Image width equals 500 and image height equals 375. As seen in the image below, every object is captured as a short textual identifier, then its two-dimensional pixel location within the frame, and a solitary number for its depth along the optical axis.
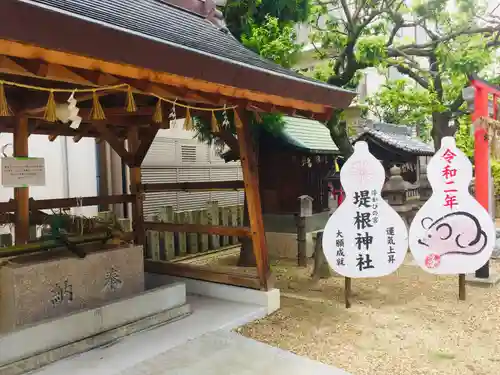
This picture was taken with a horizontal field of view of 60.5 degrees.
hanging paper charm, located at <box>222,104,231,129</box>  6.19
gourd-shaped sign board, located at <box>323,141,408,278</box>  5.14
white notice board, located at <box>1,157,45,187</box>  4.47
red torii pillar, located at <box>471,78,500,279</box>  6.58
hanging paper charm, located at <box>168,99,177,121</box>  5.37
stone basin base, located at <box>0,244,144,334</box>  3.82
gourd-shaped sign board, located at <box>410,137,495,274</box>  5.39
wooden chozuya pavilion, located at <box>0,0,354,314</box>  2.74
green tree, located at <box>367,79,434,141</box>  9.21
